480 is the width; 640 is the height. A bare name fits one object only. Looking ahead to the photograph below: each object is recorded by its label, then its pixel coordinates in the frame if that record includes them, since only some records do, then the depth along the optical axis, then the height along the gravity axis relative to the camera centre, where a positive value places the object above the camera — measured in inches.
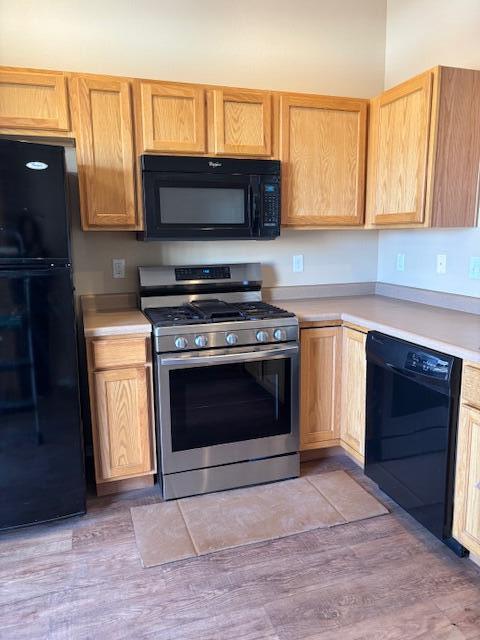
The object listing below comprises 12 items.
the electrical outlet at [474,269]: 96.7 -6.5
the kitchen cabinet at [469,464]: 68.8 -33.8
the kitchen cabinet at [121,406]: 89.0 -31.6
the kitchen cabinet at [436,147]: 89.1 +17.7
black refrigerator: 75.1 -17.5
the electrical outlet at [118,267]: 109.2 -6.0
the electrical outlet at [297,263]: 123.4 -6.4
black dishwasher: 73.7 -32.4
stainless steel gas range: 91.0 -31.3
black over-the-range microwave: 95.1 +8.6
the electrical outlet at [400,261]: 120.2 -6.0
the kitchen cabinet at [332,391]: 100.3 -33.1
